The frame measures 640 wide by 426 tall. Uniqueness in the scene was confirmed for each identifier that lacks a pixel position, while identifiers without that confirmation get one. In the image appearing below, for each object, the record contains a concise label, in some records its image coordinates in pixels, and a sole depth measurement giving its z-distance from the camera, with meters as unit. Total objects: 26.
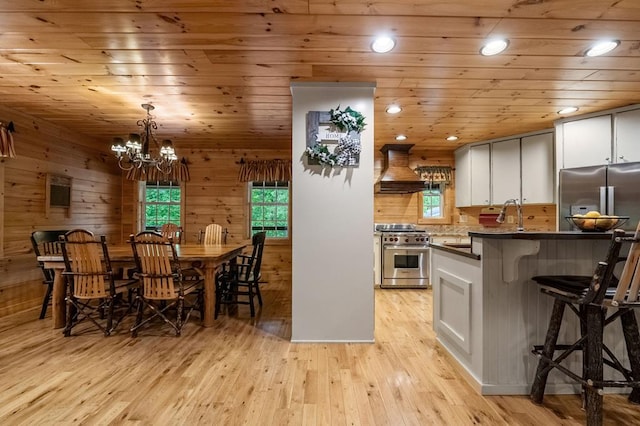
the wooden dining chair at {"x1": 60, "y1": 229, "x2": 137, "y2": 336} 2.95
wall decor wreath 2.78
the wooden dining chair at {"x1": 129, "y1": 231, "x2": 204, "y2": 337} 2.95
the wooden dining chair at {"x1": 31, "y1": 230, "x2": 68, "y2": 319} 3.52
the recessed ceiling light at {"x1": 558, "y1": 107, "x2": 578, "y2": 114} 3.56
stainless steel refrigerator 3.34
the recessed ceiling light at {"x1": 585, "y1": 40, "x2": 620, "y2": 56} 2.22
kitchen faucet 2.15
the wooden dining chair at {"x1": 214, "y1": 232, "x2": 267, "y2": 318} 3.73
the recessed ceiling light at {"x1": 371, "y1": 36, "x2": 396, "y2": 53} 2.19
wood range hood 5.23
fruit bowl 1.91
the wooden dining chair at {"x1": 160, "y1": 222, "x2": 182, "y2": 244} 4.59
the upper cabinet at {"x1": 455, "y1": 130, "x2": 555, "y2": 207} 4.42
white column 2.80
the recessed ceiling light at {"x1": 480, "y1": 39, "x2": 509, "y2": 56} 2.22
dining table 3.17
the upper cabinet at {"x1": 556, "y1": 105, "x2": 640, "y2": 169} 3.40
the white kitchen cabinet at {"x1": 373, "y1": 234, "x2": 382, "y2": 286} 5.13
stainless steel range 5.09
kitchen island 2.02
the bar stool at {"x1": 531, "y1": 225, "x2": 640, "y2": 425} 1.52
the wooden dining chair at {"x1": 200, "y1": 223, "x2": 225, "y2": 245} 4.62
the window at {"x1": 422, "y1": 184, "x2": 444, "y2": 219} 5.80
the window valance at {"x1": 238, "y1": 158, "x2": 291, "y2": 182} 5.51
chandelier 3.31
